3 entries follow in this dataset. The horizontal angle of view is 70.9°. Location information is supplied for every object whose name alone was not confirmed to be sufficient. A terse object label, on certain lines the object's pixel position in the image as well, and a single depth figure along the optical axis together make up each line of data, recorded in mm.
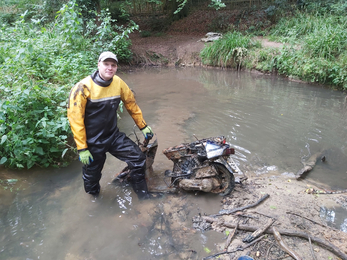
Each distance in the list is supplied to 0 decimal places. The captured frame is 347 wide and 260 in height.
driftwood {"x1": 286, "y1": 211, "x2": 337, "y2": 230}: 2874
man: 2990
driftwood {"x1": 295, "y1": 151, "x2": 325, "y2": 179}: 4169
